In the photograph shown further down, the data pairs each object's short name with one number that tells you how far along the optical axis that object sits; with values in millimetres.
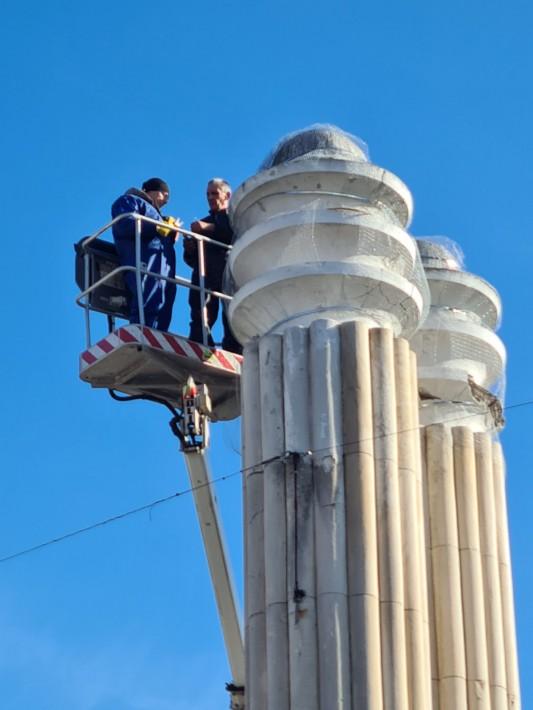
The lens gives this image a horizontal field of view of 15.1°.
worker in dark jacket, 28031
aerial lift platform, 26688
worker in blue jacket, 27500
